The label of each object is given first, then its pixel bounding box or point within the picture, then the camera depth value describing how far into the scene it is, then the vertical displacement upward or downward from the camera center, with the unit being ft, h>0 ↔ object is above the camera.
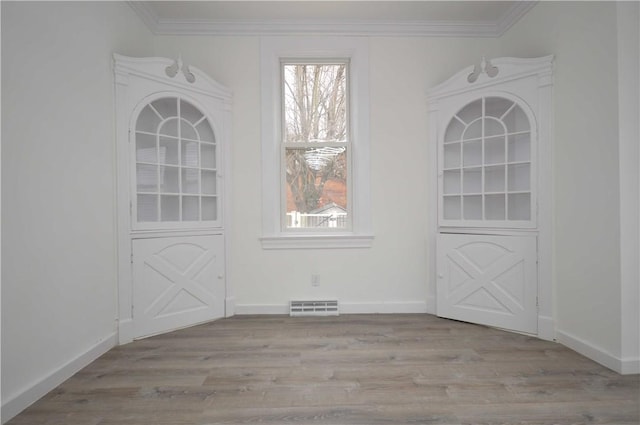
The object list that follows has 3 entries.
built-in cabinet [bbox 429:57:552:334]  9.96 +0.63
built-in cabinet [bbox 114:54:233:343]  9.85 +0.53
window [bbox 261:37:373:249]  12.17 +2.07
